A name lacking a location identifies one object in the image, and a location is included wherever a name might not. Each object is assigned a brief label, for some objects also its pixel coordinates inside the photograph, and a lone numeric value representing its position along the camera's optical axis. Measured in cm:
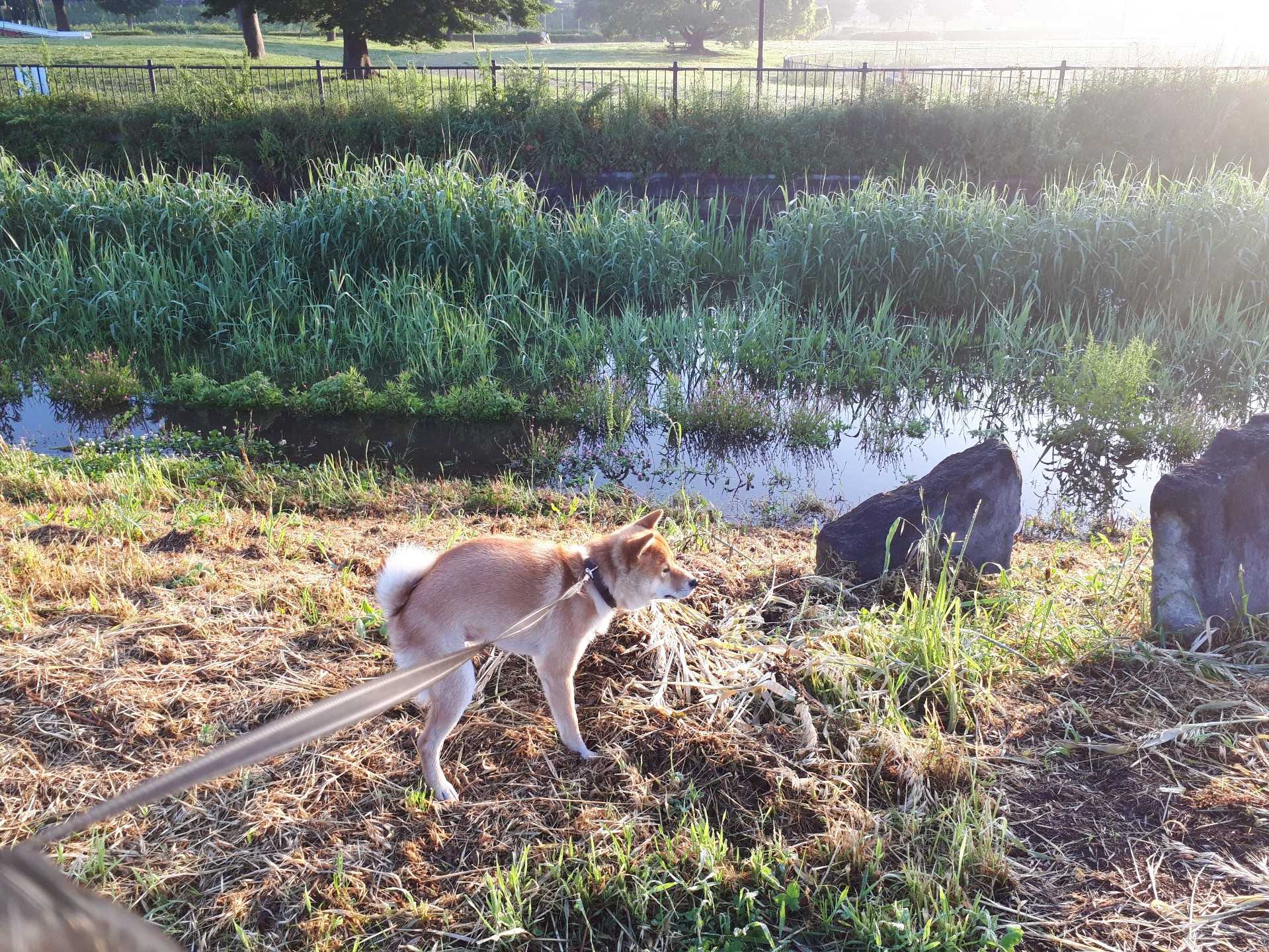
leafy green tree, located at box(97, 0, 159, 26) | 4206
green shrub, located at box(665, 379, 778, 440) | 792
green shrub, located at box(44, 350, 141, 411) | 820
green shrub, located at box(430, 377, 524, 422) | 798
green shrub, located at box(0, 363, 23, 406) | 838
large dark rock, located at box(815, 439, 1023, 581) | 462
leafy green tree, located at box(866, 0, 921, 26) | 9262
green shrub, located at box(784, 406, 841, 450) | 777
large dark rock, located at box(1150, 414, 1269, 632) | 386
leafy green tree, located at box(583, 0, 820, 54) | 4903
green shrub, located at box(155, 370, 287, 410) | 806
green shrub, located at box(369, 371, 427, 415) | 802
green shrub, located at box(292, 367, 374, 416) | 805
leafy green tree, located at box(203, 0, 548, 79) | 1980
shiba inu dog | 313
